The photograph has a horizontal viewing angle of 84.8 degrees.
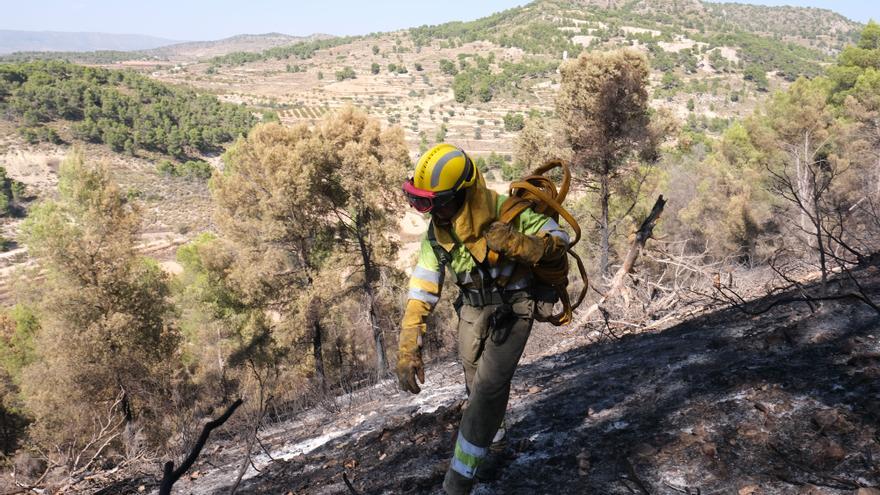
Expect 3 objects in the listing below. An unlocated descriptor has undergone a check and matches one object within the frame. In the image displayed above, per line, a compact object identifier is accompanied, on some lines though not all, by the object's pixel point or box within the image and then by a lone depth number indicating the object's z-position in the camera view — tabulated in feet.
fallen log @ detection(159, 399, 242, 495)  3.31
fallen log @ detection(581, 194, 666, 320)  19.99
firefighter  7.26
